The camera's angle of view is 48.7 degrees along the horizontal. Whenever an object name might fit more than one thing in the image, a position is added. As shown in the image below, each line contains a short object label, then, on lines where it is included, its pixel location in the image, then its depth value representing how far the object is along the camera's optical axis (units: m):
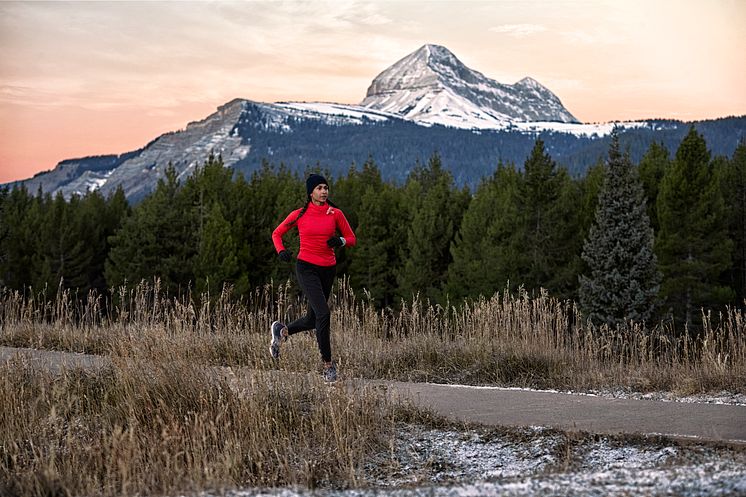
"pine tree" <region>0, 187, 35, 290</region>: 60.56
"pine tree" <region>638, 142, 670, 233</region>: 49.88
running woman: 8.25
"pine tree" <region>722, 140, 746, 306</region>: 48.91
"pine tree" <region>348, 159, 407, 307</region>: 55.19
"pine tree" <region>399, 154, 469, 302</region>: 52.09
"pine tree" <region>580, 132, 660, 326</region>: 40.38
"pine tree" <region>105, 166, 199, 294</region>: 53.84
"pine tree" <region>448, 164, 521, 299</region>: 45.47
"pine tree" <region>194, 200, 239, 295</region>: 50.09
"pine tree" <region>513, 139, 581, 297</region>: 46.72
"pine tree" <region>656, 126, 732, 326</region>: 43.31
